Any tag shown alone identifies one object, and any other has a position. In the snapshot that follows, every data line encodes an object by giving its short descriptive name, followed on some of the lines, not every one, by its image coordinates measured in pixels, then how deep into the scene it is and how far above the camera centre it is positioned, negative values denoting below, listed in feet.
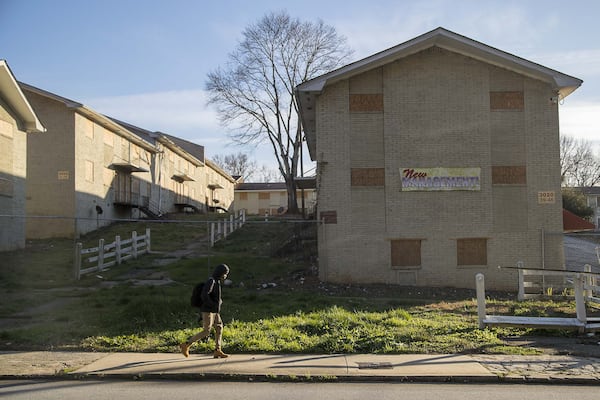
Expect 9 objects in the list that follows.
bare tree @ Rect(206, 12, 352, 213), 156.97 +32.69
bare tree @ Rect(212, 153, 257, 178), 331.36 +37.04
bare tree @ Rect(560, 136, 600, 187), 218.57 +22.39
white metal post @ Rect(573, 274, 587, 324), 35.60 -5.13
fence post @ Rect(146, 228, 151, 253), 78.88 -2.31
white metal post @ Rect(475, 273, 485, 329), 34.55 -4.96
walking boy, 28.63 -4.83
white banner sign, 59.06 +4.99
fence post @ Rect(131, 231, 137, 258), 73.15 -2.41
